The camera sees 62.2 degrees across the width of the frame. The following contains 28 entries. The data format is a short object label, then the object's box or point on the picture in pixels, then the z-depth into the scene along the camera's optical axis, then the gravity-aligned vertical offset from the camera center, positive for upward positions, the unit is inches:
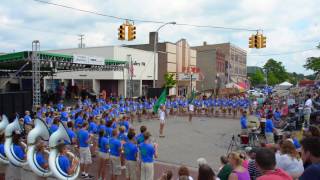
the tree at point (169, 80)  1242.1 +22.8
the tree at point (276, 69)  3392.5 +209.3
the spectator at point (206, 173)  149.8 -50.3
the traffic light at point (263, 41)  736.3 +123.5
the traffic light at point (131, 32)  632.1 +126.3
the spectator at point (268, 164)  113.8 -34.0
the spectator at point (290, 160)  178.1 -51.1
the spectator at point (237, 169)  154.2 -50.7
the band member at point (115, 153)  282.8 -73.3
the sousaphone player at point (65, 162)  216.9 -64.4
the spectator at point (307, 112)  489.8 -49.2
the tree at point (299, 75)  5488.9 +227.4
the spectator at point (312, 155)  101.6 -29.8
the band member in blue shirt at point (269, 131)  412.2 -71.2
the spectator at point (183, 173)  162.1 -54.3
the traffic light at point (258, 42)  731.8 +118.2
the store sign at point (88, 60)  747.1 +72.1
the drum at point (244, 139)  418.1 -85.4
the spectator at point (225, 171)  175.7 -57.7
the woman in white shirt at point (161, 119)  539.6 -69.8
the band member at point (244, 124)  448.6 -66.6
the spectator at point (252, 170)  182.5 -59.4
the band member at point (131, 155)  268.9 -72.4
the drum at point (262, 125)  444.0 -67.7
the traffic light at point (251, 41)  738.7 +124.2
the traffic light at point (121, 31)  627.6 +125.9
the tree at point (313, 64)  1535.4 +127.2
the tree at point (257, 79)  3204.2 +76.6
